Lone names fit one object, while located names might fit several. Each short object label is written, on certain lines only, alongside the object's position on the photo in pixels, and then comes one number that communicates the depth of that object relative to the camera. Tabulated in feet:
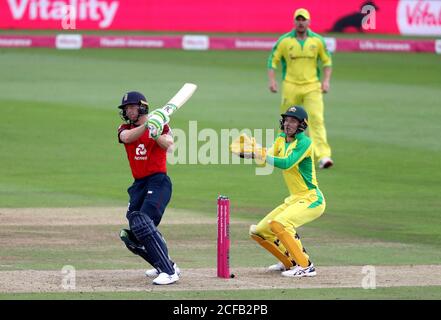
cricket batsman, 35.17
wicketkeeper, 36.68
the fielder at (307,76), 61.00
